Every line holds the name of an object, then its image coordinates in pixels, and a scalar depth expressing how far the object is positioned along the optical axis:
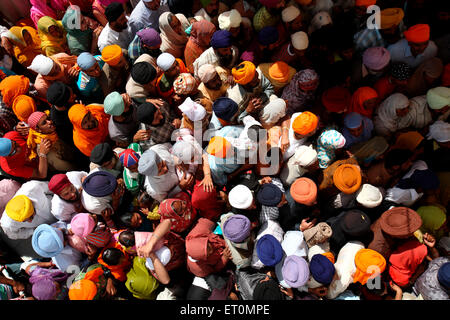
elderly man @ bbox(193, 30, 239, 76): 4.16
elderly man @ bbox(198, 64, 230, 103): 4.04
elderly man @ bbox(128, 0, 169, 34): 4.77
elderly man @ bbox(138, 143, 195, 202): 3.56
